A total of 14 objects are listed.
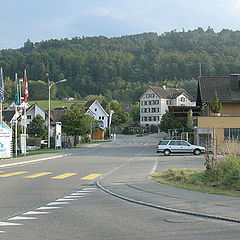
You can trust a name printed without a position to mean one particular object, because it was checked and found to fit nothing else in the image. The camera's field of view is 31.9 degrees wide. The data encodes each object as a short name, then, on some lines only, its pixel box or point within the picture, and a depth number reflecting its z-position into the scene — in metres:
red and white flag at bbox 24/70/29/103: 40.59
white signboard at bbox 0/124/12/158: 35.12
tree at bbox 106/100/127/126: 134.62
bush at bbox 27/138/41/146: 64.86
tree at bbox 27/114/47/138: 76.69
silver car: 40.92
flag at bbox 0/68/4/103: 36.91
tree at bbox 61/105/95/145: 65.31
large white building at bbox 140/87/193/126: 128.75
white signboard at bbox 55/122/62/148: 58.69
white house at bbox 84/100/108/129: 118.31
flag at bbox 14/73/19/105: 40.48
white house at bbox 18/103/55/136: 85.19
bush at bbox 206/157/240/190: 14.23
